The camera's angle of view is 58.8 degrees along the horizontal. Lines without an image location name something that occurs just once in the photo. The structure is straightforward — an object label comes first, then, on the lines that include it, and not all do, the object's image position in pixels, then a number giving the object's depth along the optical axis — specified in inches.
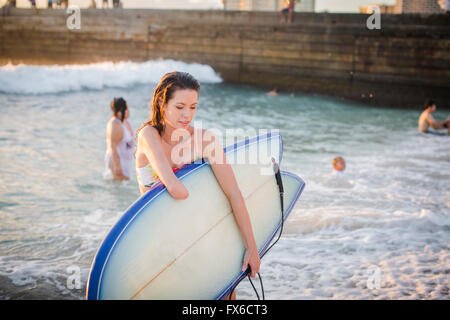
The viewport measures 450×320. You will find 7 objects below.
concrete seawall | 637.3
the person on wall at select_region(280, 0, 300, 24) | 713.6
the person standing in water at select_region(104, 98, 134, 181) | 209.2
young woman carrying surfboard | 74.5
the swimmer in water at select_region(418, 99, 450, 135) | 366.8
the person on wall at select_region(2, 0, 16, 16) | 1041.6
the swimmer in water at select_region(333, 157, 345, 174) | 246.1
